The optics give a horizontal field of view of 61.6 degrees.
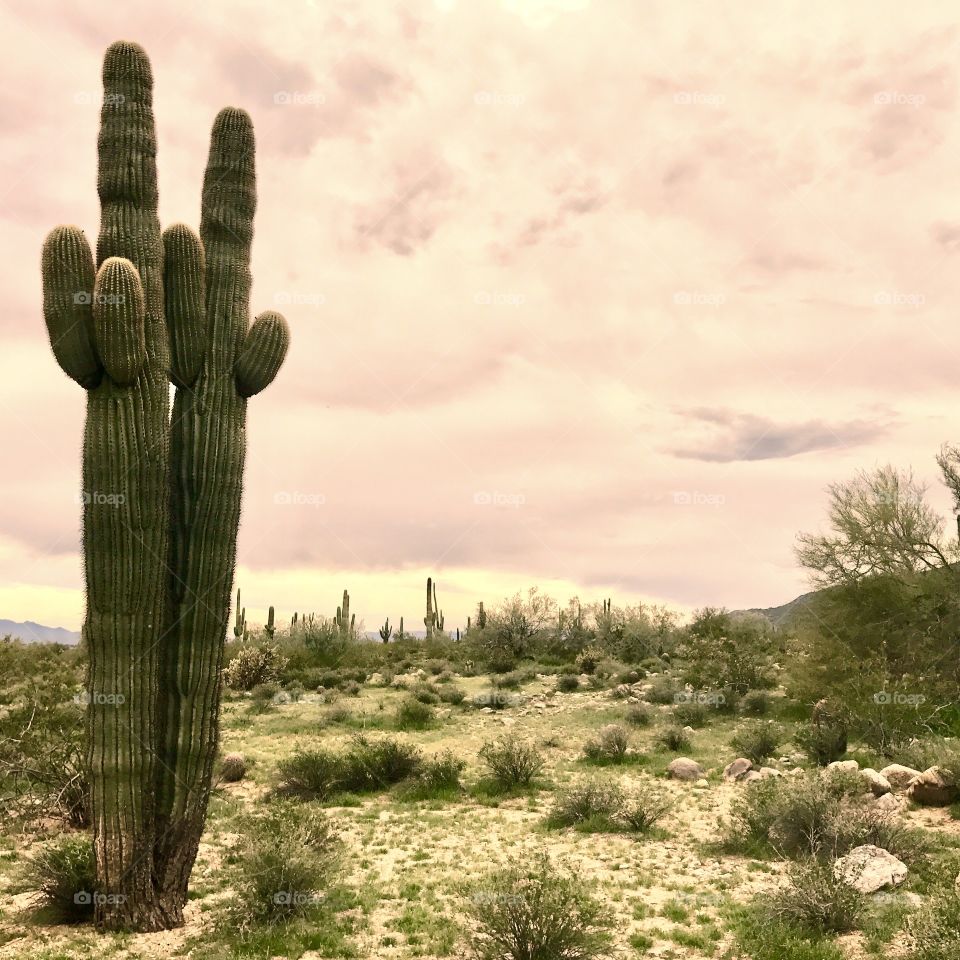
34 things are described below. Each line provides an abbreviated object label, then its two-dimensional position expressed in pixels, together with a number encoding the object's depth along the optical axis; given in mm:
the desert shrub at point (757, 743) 15789
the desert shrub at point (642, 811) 11289
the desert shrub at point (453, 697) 23656
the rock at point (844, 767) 11685
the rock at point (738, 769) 14508
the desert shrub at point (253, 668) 26594
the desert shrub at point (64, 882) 7926
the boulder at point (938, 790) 11430
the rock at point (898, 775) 12242
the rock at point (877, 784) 11672
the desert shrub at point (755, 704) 21688
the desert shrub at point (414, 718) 19906
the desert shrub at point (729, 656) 24531
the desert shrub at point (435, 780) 13453
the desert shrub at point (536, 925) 6859
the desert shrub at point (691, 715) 20641
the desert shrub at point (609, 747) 16234
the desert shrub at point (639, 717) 20203
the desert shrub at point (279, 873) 8000
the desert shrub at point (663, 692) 23891
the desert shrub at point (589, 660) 32562
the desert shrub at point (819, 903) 7438
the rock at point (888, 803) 10492
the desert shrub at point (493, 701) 23391
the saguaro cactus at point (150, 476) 7543
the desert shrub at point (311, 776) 13578
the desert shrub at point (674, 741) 17250
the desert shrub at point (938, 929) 6160
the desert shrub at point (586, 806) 11773
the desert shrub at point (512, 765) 13898
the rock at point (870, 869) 8164
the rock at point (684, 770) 14633
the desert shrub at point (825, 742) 14750
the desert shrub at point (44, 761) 11352
